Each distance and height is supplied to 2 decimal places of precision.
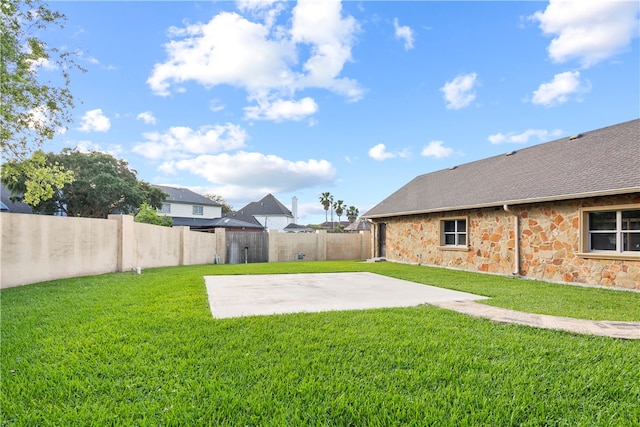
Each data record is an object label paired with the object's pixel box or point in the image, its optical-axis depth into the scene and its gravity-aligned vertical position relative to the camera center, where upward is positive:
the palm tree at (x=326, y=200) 63.78 +4.91
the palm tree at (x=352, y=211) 69.44 +3.10
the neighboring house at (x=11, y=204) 27.00 +1.91
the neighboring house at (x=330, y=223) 68.61 +0.73
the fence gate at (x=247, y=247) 18.58 -1.08
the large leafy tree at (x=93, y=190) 27.42 +2.98
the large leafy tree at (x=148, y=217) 20.41 +0.61
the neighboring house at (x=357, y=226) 35.63 +0.05
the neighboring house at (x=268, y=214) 45.31 +1.68
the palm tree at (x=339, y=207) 65.25 +3.73
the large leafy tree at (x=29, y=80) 7.37 +3.47
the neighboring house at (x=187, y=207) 37.16 +2.23
